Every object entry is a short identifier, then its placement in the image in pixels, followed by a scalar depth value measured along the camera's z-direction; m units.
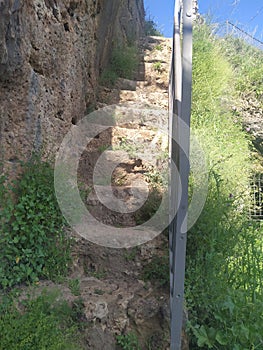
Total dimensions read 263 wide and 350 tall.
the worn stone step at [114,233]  2.19
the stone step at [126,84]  4.35
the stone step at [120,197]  2.66
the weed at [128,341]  1.69
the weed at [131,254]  2.13
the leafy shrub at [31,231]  1.90
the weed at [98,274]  2.07
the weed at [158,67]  4.78
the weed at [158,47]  5.62
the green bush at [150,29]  7.59
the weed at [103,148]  3.23
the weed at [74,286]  1.80
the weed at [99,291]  1.86
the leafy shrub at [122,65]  4.62
